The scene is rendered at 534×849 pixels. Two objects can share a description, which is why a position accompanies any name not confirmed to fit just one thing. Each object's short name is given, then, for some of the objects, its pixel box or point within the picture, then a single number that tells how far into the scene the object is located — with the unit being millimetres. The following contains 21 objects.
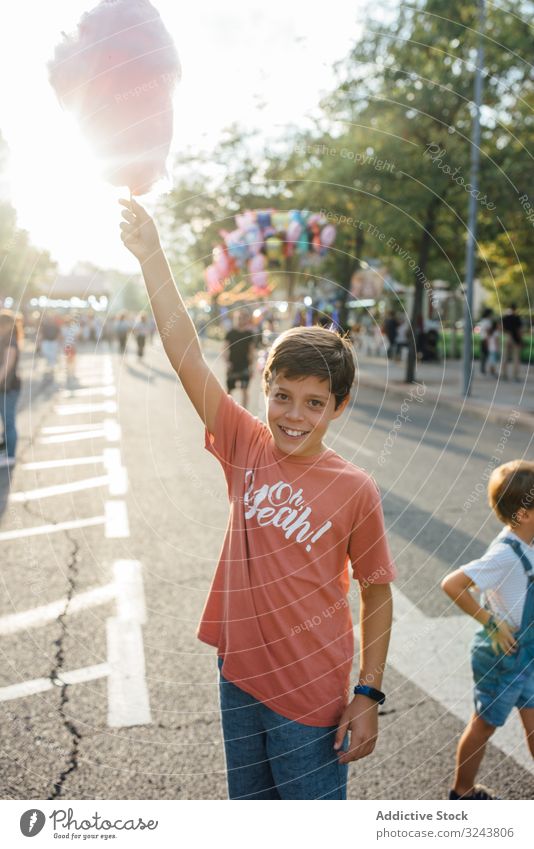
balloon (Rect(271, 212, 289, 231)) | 8080
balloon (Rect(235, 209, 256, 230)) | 6929
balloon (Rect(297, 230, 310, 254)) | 8684
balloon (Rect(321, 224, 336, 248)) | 9133
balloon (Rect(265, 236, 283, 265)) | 8375
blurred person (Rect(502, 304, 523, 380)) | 18094
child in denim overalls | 2662
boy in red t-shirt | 1889
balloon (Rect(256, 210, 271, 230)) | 7384
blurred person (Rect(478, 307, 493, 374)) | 22172
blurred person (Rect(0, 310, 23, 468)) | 8453
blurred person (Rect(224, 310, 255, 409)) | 10969
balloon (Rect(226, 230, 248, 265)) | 6891
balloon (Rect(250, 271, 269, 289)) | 6864
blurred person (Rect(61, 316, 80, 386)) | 21095
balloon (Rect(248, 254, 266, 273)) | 7168
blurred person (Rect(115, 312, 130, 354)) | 12812
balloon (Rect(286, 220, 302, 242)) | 8148
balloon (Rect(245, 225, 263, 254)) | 7250
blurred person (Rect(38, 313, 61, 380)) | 18938
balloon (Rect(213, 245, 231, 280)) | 5976
